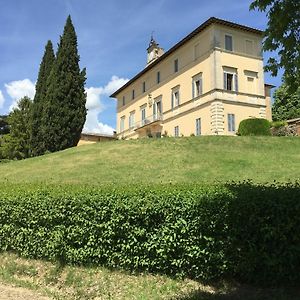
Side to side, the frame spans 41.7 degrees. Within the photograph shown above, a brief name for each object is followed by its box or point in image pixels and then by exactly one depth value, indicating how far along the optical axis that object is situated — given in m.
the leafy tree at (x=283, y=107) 50.37
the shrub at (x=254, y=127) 29.44
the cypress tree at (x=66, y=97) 29.61
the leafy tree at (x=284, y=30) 5.98
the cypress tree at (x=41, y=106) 30.22
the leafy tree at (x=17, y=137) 37.84
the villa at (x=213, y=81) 34.03
